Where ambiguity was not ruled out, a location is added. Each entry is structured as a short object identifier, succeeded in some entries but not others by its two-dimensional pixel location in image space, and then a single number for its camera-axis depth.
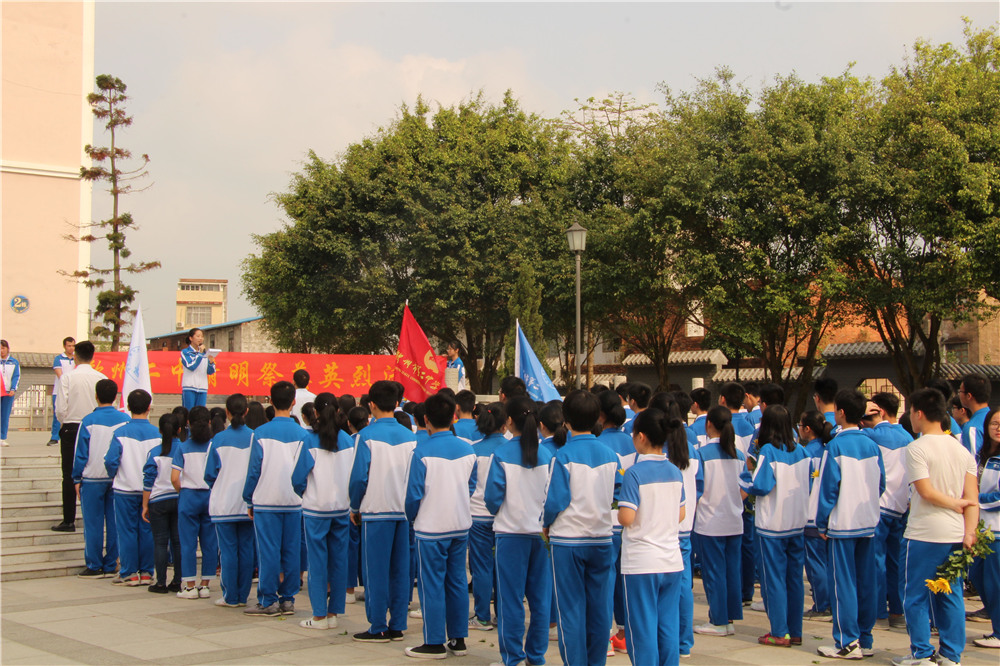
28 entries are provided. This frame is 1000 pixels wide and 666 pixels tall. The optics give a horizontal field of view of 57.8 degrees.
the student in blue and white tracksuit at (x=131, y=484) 8.77
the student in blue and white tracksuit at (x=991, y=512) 6.45
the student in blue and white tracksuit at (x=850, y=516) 6.30
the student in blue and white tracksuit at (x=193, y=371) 12.33
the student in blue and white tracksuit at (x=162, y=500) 8.28
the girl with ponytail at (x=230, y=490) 7.72
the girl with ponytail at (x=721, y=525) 6.94
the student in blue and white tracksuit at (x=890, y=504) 7.12
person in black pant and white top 10.06
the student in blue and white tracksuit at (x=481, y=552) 6.93
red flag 12.47
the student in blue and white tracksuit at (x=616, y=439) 6.43
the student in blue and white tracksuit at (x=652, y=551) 5.02
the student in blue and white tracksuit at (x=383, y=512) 6.66
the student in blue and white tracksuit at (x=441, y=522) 6.27
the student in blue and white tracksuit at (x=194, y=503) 8.10
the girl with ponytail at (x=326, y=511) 7.06
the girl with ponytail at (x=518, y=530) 5.87
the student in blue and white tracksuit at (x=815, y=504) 6.73
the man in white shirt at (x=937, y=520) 5.78
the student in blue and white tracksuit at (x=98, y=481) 9.01
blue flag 10.88
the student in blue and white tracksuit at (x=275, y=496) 7.37
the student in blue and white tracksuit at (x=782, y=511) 6.62
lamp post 16.06
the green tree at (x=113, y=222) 18.33
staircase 9.29
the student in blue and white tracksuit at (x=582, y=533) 5.39
